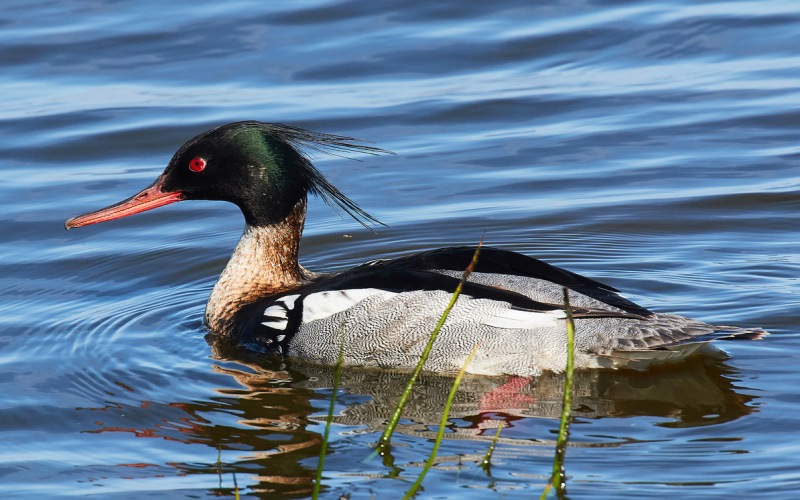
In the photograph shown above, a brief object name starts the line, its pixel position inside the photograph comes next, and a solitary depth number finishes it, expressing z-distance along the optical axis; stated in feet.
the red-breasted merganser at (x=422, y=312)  45.55
